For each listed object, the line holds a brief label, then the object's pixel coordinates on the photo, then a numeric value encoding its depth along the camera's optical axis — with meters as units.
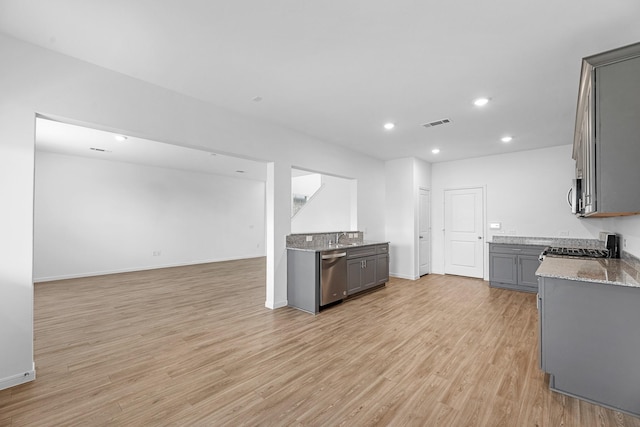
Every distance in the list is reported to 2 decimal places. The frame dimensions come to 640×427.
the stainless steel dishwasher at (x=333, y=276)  4.22
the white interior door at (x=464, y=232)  6.45
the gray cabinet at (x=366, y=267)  4.85
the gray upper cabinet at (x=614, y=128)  1.97
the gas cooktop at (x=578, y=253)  3.66
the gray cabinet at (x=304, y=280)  4.14
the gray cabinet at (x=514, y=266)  5.24
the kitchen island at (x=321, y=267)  4.17
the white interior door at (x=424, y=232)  6.64
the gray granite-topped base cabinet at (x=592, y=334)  2.01
